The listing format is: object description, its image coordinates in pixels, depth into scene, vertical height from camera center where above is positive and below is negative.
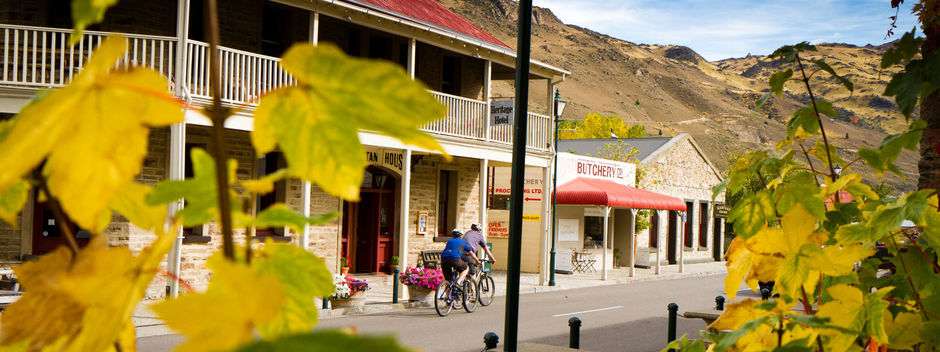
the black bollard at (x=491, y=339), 5.14 -0.89
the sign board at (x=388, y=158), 16.56 +1.02
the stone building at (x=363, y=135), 11.76 +1.64
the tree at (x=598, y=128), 45.75 +5.00
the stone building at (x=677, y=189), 26.41 +0.86
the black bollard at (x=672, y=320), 8.91 -1.27
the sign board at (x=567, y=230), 22.34 -0.61
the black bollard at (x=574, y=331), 6.98 -1.12
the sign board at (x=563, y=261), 21.76 -1.48
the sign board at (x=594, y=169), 22.22 +1.26
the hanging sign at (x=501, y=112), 16.34 +2.04
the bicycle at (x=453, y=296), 12.52 -1.52
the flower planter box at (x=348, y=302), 12.16 -1.58
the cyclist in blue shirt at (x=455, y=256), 12.98 -0.85
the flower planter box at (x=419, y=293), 13.26 -1.53
